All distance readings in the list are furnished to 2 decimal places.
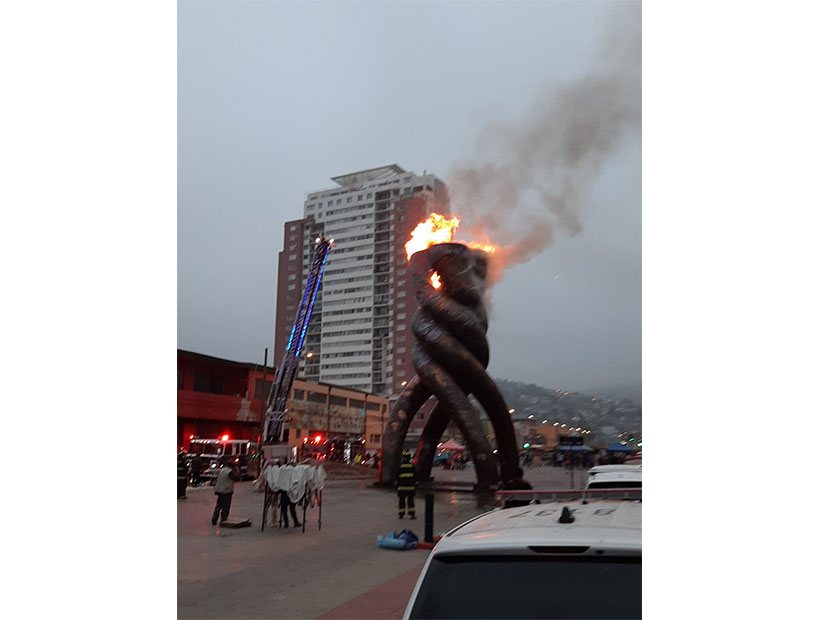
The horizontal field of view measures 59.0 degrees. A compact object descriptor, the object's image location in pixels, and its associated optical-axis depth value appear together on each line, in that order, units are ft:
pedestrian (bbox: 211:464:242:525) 46.68
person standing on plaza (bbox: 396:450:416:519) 49.37
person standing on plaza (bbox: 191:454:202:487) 91.97
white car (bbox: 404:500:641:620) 8.84
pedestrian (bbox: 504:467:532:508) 40.45
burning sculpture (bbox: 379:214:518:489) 74.43
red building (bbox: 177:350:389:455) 128.98
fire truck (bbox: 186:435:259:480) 100.37
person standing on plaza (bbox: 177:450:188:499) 69.21
